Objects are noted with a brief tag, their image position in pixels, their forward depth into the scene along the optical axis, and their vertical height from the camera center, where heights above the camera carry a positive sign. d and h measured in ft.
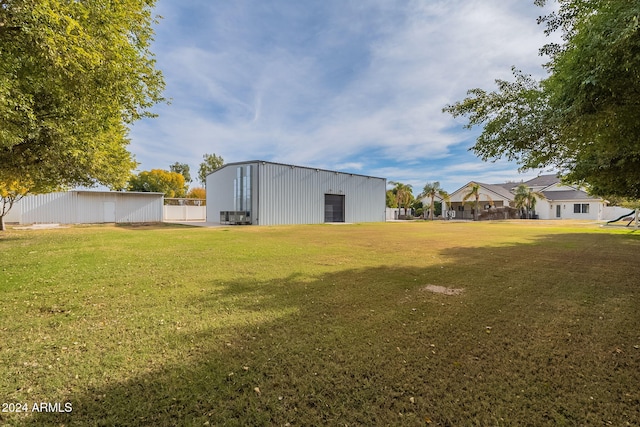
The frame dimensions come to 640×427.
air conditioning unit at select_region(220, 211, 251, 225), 99.14 -0.59
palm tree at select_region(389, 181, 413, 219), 181.68 +13.70
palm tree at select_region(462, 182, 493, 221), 153.89 +10.15
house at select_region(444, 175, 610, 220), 158.61 +6.49
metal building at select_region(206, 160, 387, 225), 99.19 +7.79
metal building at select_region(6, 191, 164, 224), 90.43 +2.52
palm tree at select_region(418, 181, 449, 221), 169.89 +13.58
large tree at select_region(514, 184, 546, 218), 160.97 +9.68
